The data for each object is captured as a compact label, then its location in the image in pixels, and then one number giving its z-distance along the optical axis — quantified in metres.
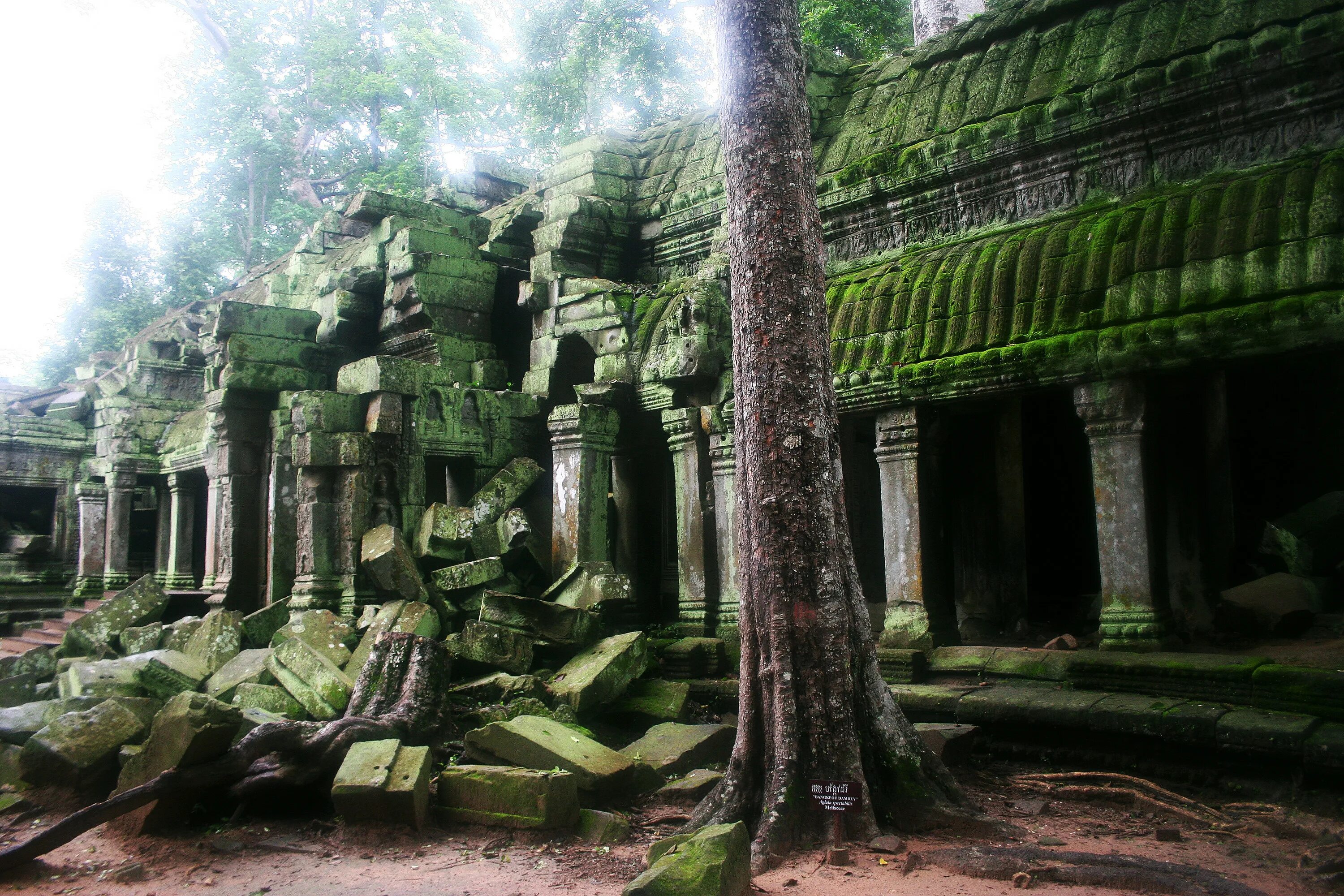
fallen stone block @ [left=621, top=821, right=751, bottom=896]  3.33
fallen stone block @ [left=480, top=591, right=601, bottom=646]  6.73
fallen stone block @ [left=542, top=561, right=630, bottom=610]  7.27
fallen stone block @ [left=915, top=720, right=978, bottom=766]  5.07
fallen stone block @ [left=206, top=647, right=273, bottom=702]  6.78
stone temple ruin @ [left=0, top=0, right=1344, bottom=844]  5.62
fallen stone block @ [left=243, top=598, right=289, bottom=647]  8.21
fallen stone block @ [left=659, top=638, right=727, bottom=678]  6.87
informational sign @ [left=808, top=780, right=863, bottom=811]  3.86
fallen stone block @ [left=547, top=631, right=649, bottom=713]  6.16
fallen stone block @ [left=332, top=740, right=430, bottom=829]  4.57
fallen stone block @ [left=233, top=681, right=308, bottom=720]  6.28
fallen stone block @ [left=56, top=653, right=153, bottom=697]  6.67
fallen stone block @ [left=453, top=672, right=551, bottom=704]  6.23
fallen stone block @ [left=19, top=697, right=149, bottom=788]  5.20
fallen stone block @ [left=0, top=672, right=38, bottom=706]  7.47
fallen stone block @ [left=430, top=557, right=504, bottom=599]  7.29
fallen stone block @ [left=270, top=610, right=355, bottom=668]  6.75
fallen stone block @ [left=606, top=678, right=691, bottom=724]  6.38
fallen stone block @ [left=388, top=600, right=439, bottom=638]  6.82
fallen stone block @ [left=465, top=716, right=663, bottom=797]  4.95
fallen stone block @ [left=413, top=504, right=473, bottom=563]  7.66
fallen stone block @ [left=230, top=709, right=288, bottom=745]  5.41
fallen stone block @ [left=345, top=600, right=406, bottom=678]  6.60
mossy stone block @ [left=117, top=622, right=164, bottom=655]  8.64
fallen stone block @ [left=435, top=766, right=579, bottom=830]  4.58
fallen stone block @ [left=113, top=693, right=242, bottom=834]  4.70
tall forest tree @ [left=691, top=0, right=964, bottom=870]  4.23
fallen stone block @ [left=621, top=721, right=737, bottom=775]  5.38
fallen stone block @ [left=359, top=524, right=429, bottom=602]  7.47
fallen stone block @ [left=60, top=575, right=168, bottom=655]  8.84
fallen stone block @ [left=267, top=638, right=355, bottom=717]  6.14
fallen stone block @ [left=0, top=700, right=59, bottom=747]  6.07
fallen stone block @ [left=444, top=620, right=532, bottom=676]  6.54
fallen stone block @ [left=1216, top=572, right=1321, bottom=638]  5.86
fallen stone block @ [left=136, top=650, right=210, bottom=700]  6.96
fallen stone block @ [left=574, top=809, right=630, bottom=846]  4.54
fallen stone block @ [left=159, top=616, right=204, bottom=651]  8.42
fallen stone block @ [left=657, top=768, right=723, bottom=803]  5.00
